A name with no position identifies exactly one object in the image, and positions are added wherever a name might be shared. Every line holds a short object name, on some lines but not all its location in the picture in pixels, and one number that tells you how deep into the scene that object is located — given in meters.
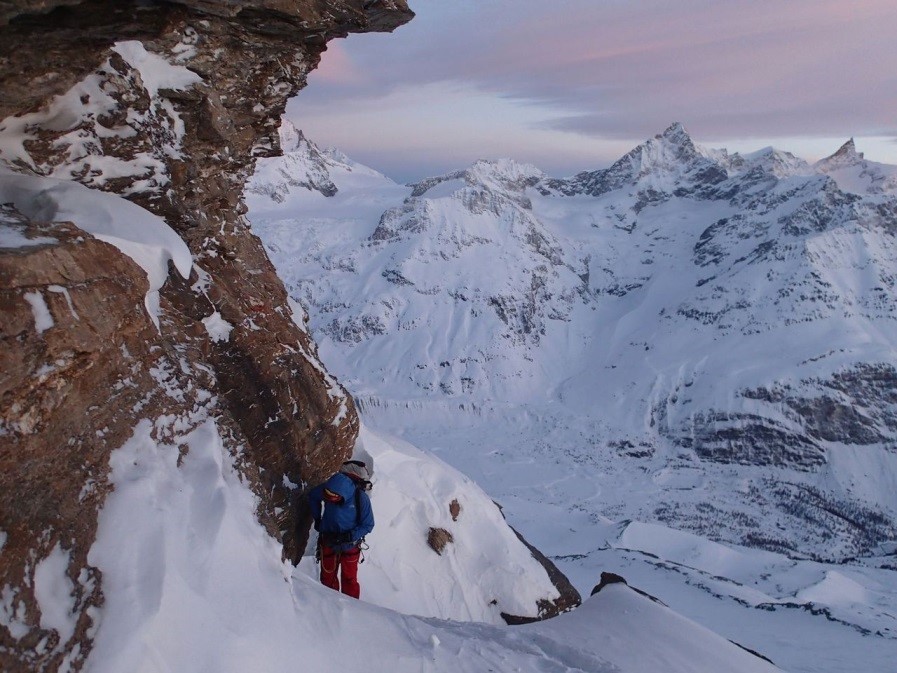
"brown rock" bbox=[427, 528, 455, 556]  15.89
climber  10.77
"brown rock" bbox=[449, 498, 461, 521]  17.48
